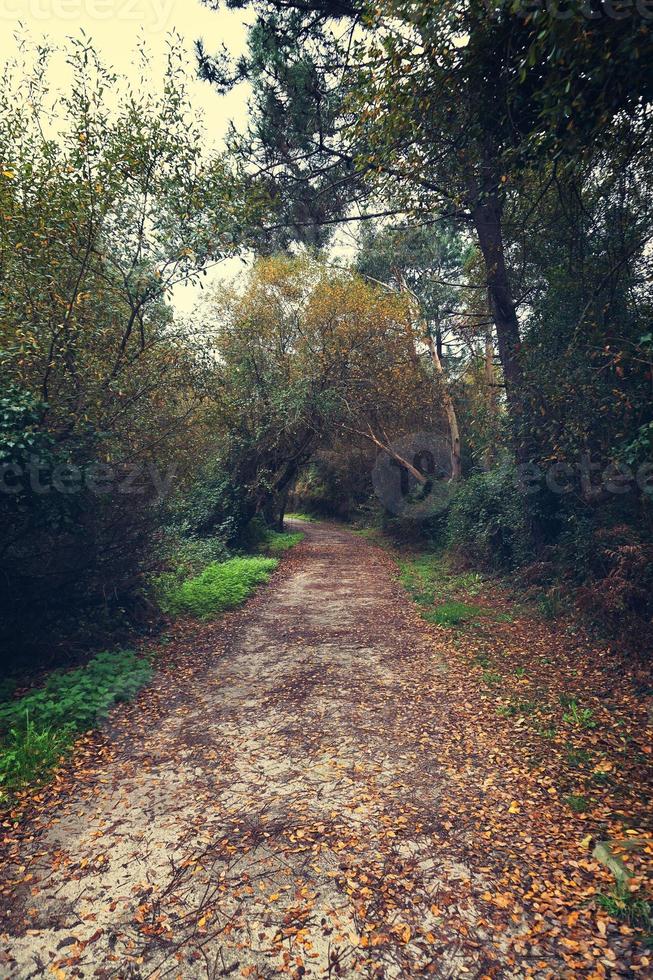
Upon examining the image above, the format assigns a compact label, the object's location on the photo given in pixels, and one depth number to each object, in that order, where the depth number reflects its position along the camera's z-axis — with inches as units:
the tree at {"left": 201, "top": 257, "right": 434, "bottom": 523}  660.7
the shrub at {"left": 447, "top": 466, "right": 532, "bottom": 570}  441.4
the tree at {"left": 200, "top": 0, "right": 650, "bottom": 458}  191.3
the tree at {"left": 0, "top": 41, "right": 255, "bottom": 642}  222.1
